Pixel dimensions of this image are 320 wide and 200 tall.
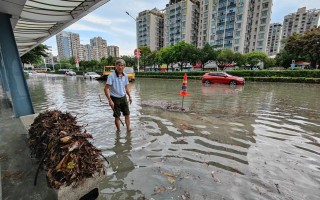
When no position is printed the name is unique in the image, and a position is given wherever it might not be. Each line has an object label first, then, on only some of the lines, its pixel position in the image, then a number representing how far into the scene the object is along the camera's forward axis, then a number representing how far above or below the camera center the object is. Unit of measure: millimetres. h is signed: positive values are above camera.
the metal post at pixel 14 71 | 4629 -146
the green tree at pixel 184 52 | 35688 +2840
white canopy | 4393 +1674
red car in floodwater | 16109 -1168
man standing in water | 4016 -573
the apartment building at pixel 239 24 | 59844 +15028
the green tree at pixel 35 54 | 24344 +1623
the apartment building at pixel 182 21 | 72144 +19123
